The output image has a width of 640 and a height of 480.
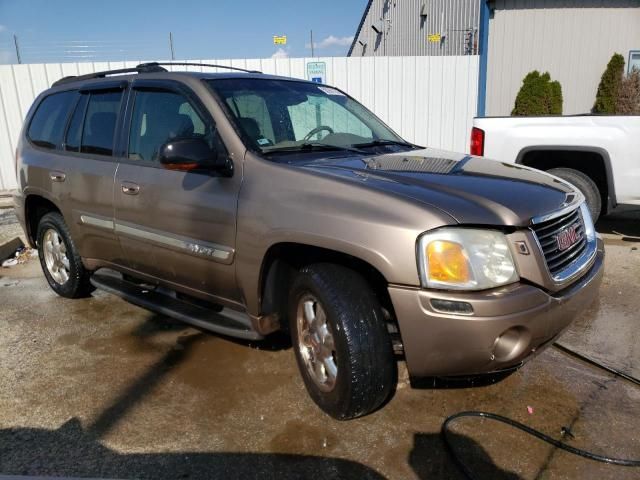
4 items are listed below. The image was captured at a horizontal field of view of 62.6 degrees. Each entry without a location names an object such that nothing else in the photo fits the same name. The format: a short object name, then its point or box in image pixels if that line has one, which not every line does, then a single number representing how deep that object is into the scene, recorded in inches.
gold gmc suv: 87.3
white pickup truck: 219.9
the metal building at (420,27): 496.4
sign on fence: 396.2
